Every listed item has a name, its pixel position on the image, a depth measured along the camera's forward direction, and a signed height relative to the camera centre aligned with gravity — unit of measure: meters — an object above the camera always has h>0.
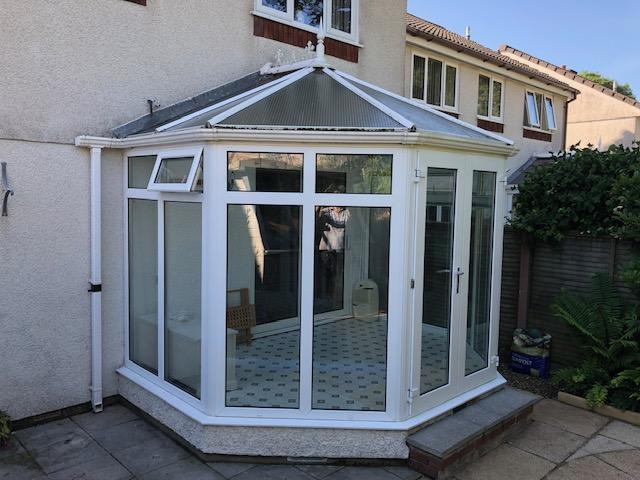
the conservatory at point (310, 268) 4.59 -0.53
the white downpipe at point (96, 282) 5.53 -0.81
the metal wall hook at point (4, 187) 4.90 +0.18
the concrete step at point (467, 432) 4.49 -2.02
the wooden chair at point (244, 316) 4.84 -1.01
